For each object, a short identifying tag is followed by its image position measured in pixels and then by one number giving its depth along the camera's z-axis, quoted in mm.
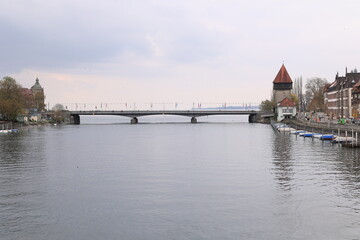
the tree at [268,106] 188325
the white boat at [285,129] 113375
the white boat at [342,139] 72625
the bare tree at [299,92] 178238
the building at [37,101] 174875
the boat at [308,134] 91012
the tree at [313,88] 166688
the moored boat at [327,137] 81756
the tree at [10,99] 134750
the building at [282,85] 195125
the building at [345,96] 115912
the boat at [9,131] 121781
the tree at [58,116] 195525
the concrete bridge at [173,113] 187138
